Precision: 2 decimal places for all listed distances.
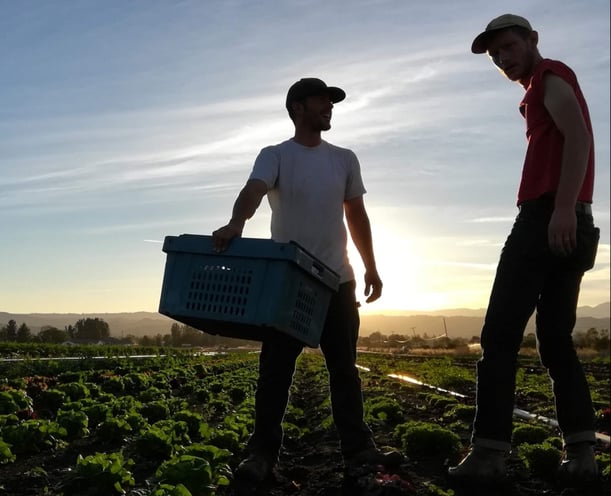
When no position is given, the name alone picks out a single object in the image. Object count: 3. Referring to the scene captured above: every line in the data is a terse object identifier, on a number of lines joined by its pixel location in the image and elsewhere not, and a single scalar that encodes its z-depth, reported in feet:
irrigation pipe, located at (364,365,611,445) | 19.86
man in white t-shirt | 13.65
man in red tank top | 11.66
